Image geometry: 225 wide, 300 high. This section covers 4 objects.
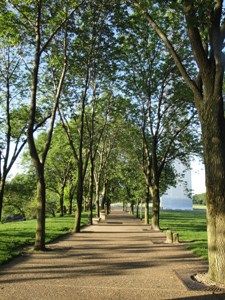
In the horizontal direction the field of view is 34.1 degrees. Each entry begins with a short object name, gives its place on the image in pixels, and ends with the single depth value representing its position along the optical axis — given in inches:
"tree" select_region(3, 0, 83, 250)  505.0
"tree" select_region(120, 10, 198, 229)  861.2
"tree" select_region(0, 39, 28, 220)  905.2
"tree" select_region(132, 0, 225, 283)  309.1
